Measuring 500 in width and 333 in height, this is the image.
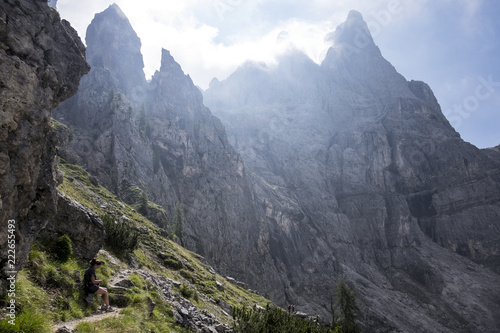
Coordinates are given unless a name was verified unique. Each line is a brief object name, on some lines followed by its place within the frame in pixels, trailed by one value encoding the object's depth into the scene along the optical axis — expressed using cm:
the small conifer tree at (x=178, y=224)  8188
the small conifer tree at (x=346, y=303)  5716
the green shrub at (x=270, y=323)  1708
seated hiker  1384
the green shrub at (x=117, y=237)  2592
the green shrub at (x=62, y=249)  1511
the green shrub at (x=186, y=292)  2714
